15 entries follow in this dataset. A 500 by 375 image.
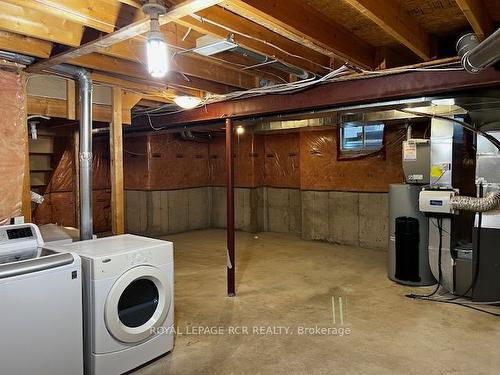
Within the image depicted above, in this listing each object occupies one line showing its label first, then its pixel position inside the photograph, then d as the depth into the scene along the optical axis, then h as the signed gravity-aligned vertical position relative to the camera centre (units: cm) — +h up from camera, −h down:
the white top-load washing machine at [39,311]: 186 -66
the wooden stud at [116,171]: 329 +9
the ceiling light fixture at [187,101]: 372 +79
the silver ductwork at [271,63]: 244 +84
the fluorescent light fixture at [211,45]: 226 +83
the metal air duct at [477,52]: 186 +66
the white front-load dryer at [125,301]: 222 -75
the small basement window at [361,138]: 580 +64
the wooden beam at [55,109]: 299 +61
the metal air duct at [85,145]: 284 +28
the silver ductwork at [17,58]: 253 +85
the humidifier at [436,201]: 356 -22
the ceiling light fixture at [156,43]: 167 +64
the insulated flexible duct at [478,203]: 328 -22
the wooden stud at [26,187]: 269 -3
